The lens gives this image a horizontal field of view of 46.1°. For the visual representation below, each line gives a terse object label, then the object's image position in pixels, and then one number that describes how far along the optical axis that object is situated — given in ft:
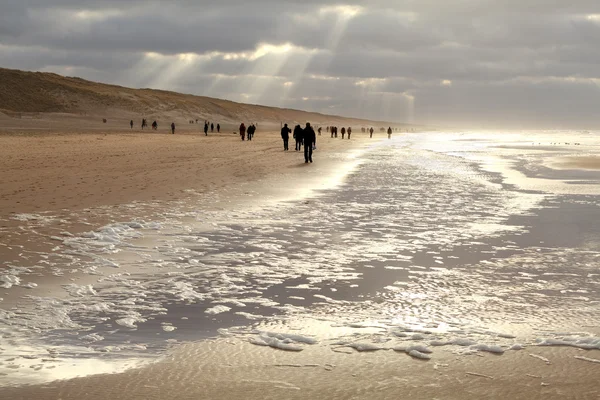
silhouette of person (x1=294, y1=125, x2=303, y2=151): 136.13
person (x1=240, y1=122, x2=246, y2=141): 211.61
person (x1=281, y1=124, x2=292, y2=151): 149.38
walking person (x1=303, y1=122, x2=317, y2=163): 109.60
